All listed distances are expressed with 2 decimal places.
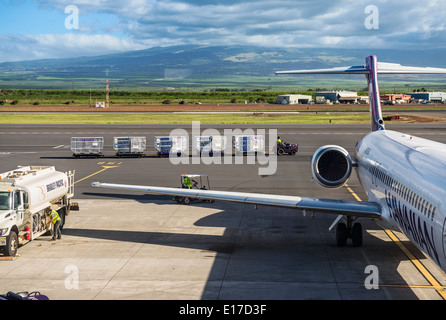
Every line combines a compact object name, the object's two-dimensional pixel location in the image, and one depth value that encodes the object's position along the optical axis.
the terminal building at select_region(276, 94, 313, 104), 162.75
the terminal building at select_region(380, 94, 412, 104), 161.00
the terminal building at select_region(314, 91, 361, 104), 167.95
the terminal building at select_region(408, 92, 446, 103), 183.00
